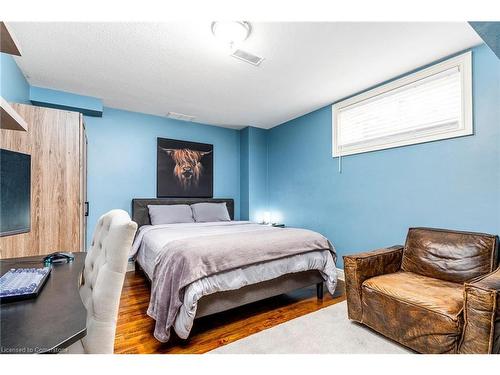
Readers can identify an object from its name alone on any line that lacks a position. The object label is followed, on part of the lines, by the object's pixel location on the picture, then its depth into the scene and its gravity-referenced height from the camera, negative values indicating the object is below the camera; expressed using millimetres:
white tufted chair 870 -396
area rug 1712 -1187
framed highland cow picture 3979 +326
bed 1773 -784
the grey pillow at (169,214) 3582 -409
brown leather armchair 1366 -768
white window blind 2230 +853
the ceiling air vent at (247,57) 2225 +1264
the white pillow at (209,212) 3900 -422
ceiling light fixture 1819 +1234
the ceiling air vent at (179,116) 3883 +1205
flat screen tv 988 -19
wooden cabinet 2141 +106
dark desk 563 -376
